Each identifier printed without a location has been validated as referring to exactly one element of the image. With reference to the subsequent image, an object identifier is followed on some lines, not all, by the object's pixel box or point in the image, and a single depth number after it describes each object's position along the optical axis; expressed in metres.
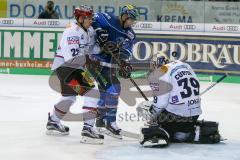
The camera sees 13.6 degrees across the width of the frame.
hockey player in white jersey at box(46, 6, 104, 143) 9.78
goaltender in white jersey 9.35
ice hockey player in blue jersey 10.36
